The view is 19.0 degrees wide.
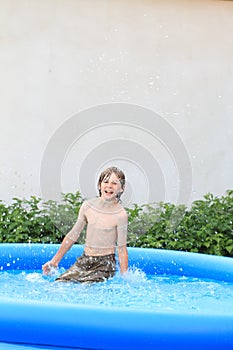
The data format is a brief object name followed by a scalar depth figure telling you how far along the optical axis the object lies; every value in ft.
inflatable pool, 10.80
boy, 14.65
